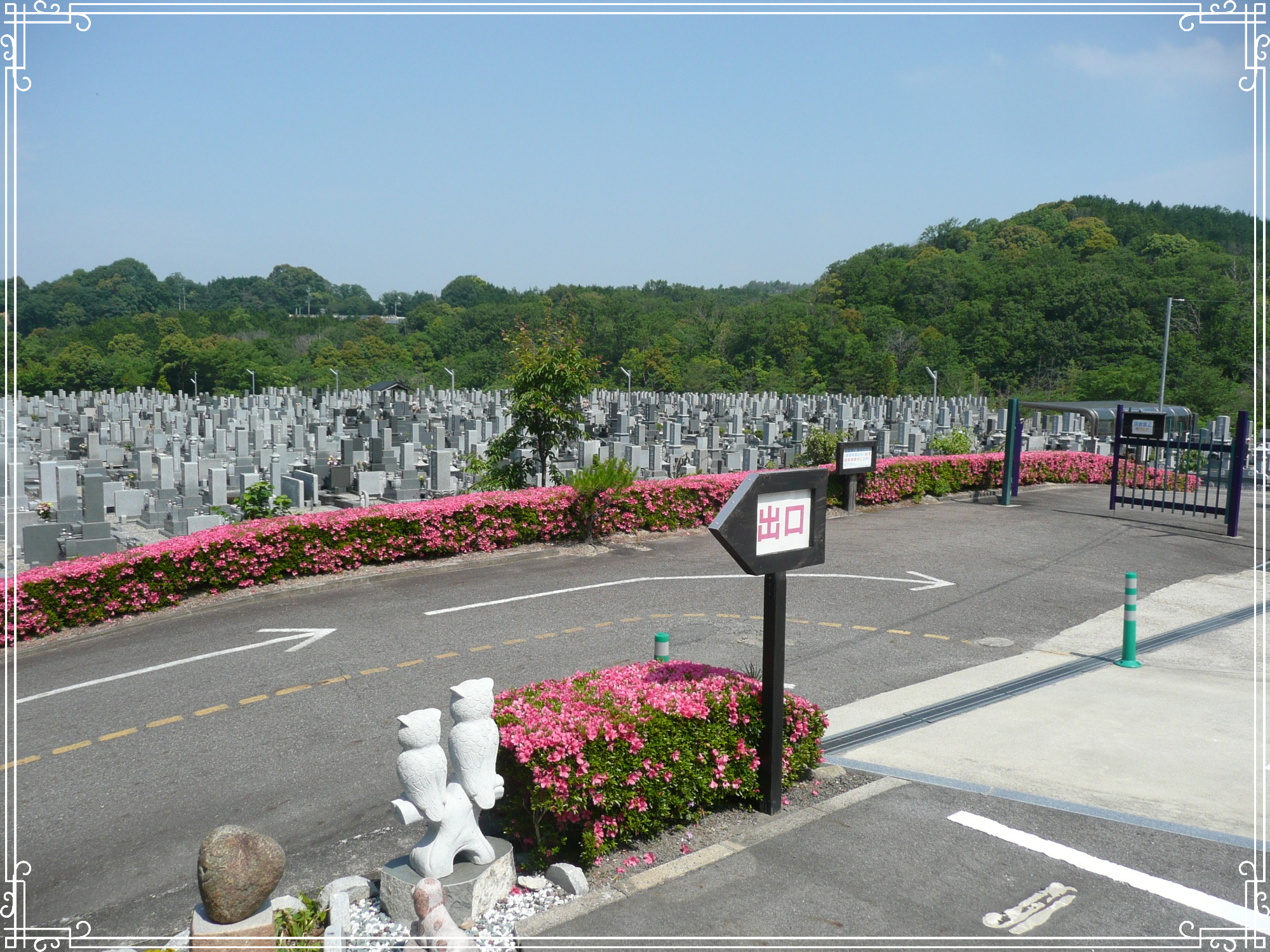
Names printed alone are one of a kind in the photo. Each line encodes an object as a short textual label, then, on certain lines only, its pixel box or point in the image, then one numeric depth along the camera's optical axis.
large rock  3.87
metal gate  15.37
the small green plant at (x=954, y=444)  24.23
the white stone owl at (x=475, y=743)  4.53
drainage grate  6.83
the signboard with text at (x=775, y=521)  5.12
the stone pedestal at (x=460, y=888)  4.34
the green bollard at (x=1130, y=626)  8.65
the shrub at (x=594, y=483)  14.53
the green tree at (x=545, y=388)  16.72
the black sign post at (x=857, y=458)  17.53
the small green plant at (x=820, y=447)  21.39
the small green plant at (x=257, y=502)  15.73
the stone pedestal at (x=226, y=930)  3.89
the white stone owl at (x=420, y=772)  4.33
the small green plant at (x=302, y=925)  4.15
